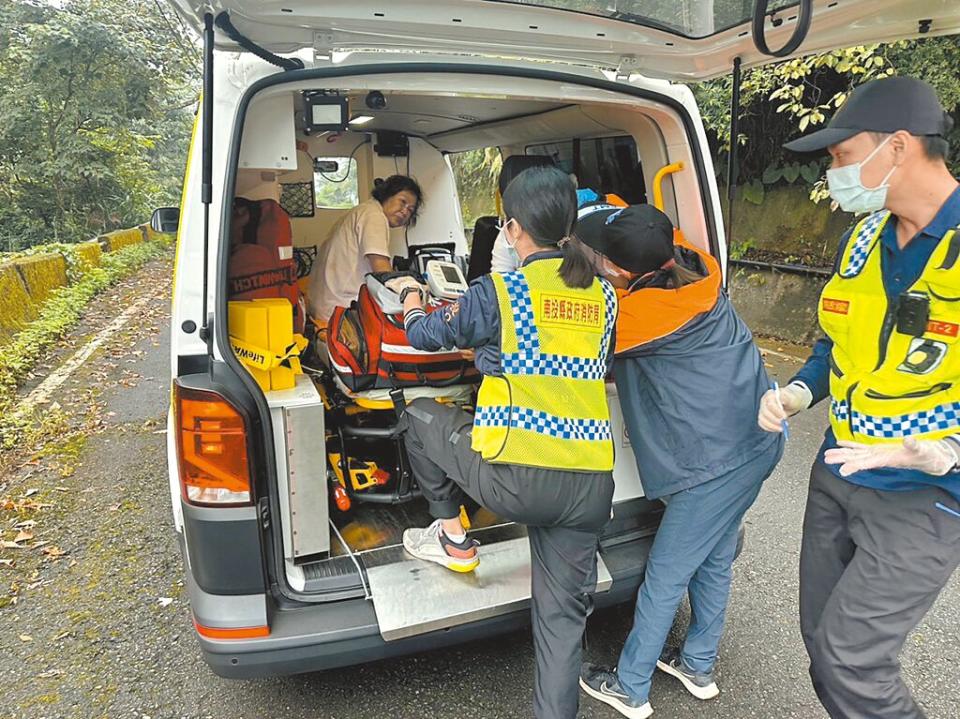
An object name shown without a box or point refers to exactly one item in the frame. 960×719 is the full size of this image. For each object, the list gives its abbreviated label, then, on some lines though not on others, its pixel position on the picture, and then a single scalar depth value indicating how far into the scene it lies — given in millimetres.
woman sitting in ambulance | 3545
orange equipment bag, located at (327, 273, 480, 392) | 2828
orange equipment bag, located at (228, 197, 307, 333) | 2807
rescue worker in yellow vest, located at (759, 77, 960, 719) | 1588
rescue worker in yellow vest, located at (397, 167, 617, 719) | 1954
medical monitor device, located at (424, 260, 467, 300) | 2791
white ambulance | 1988
